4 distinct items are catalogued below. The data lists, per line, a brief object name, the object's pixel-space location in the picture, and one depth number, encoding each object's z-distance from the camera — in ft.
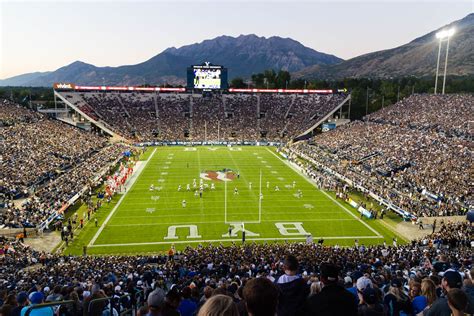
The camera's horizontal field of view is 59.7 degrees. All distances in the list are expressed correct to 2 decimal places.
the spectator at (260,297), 10.10
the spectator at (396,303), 22.27
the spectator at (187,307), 19.51
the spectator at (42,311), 16.96
